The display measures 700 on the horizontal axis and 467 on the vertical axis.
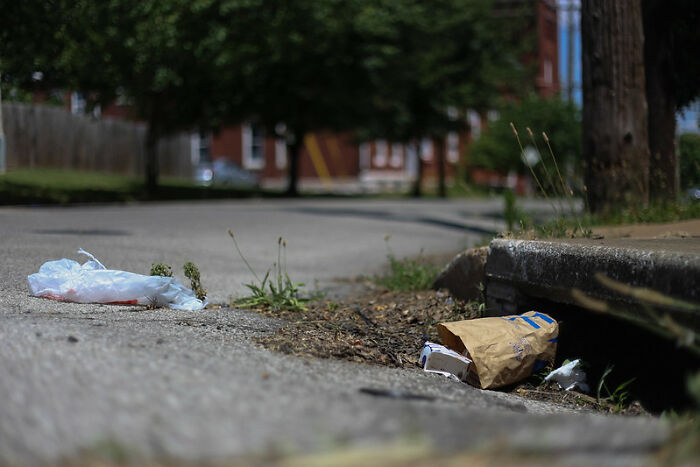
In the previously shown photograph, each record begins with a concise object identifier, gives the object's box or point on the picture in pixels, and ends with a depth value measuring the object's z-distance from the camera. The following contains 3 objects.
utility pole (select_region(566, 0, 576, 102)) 52.23
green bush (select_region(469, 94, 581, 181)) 49.34
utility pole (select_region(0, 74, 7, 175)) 25.88
